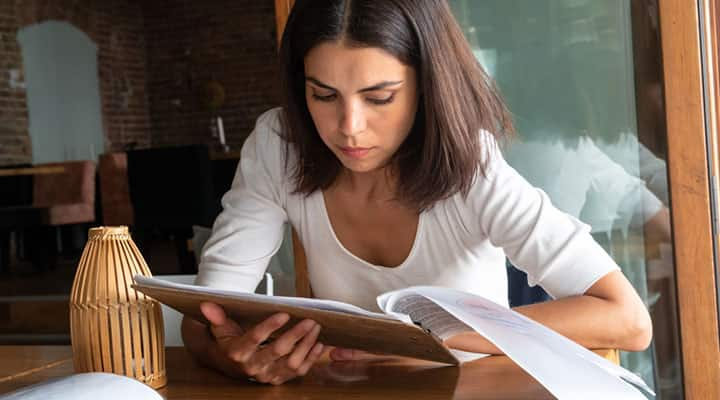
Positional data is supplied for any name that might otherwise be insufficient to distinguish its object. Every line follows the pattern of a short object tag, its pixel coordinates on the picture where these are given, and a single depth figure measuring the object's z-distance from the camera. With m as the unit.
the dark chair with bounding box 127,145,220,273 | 5.14
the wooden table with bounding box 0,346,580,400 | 0.81
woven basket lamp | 0.84
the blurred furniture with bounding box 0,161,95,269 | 6.10
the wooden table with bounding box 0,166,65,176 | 6.00
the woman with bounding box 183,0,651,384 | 1.00
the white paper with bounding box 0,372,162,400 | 0.65
